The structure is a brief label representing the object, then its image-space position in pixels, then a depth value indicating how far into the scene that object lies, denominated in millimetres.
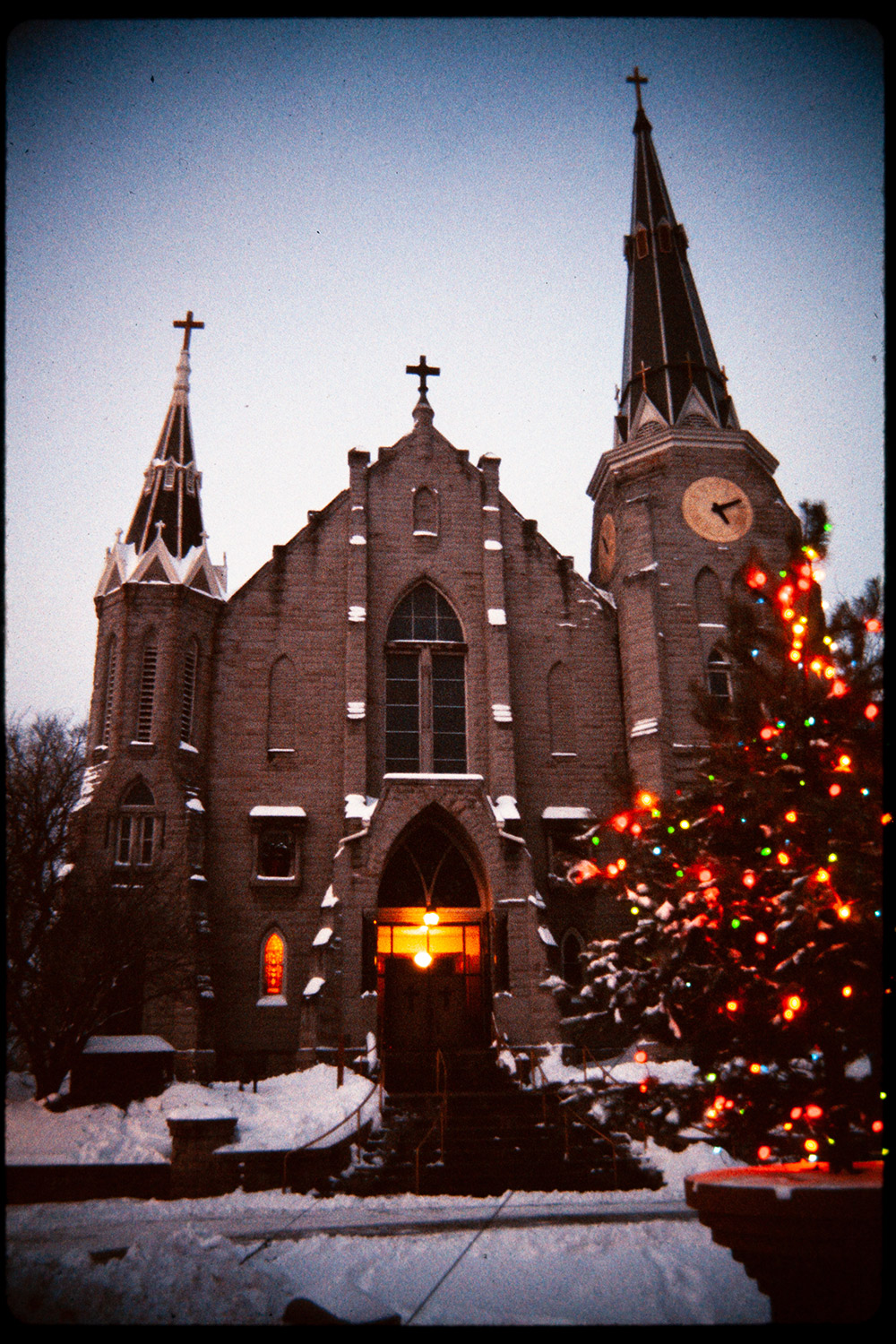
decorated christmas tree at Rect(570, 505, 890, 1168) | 7785
